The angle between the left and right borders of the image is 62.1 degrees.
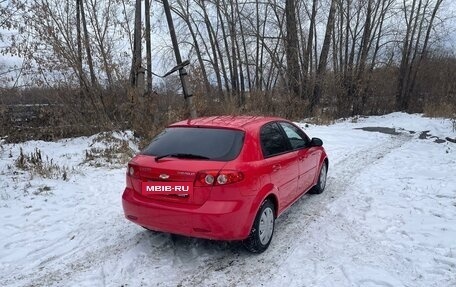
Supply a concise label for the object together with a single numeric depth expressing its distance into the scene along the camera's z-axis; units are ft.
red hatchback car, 13.53
